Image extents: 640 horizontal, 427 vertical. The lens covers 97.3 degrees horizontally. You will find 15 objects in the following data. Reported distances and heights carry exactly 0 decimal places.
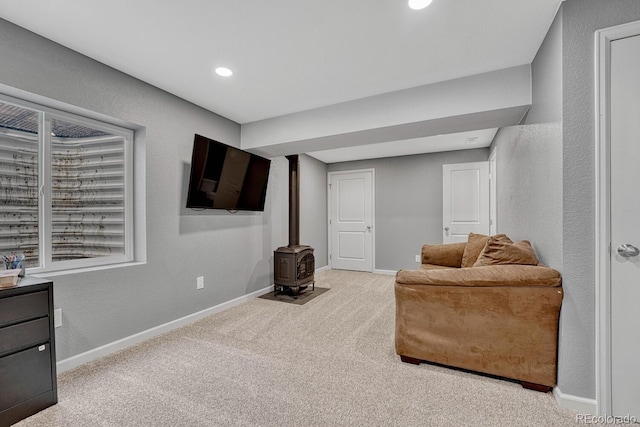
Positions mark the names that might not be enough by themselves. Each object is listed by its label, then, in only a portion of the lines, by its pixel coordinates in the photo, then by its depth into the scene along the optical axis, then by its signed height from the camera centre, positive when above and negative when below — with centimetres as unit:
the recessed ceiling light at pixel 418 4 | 162 +122
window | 198 +21
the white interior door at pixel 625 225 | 147 -7
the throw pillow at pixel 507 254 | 194 -30
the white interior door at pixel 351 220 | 572 -14
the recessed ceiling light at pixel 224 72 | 237 +122
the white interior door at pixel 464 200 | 467 +21
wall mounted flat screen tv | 287 +42
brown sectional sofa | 173 -69
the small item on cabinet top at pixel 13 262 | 171 -28
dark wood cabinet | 152 -77
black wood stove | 385 -63
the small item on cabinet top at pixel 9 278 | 157 -35
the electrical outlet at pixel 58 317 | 203 -74
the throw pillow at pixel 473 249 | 311 -42
